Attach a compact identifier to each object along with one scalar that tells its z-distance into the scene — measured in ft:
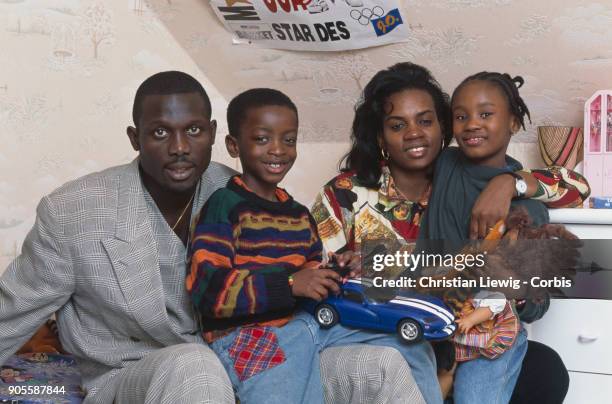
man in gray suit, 4.49
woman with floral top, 5.23
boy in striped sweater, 4.33
